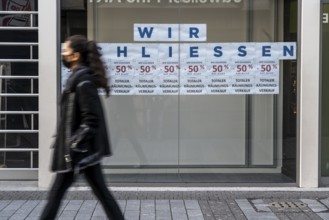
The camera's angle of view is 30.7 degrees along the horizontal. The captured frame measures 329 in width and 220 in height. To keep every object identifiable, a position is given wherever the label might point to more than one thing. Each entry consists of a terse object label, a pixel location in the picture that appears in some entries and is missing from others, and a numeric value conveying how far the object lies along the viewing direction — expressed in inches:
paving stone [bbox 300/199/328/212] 293.1
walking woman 206.5
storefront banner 349.7
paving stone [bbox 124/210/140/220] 273.4
